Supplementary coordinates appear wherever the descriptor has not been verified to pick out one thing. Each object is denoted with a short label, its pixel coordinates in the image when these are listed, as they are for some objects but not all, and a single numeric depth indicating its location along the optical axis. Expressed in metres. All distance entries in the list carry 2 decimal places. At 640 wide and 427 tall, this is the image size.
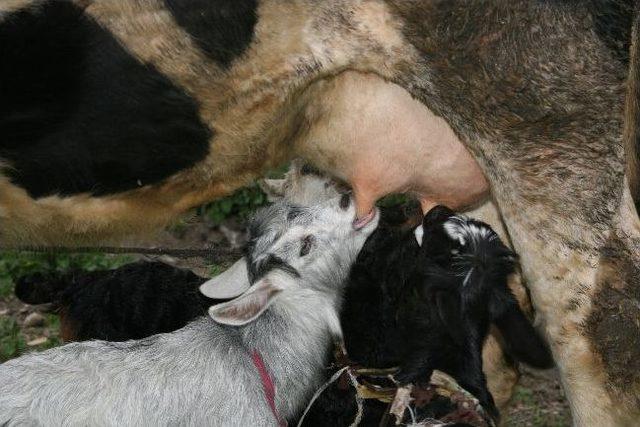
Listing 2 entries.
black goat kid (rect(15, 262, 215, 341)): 5.10
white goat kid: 3.97
